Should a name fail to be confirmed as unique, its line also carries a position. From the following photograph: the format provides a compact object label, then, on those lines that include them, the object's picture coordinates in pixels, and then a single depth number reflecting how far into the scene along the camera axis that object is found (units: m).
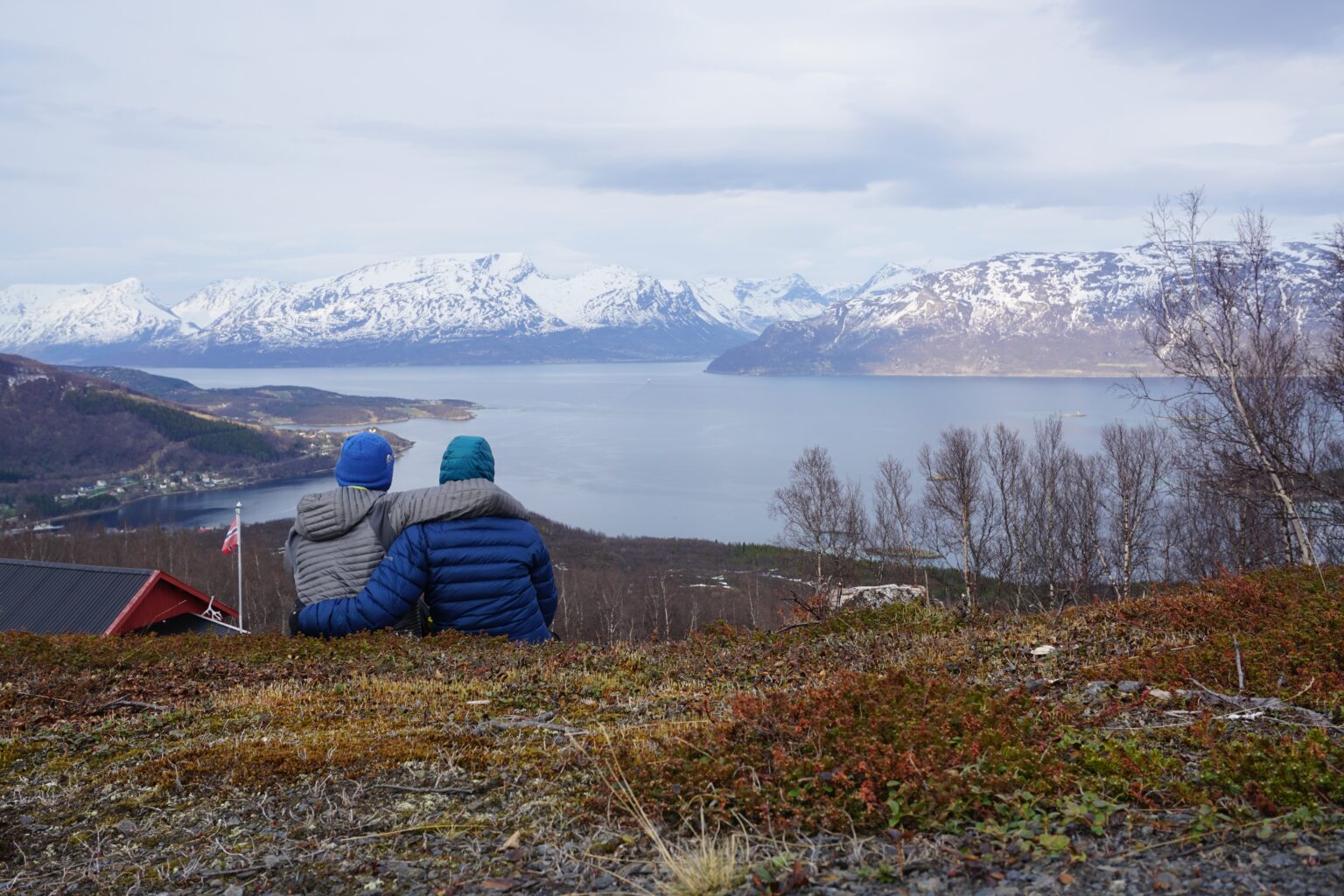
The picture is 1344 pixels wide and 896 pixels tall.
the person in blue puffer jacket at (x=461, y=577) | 7.99
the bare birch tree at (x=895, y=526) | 47.47
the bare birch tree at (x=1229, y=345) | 18.48
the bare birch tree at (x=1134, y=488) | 37.94
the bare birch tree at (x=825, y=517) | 44.84
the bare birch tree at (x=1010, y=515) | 42.66
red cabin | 13.46
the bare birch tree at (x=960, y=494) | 38.72
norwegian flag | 22.61
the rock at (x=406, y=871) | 3.71
